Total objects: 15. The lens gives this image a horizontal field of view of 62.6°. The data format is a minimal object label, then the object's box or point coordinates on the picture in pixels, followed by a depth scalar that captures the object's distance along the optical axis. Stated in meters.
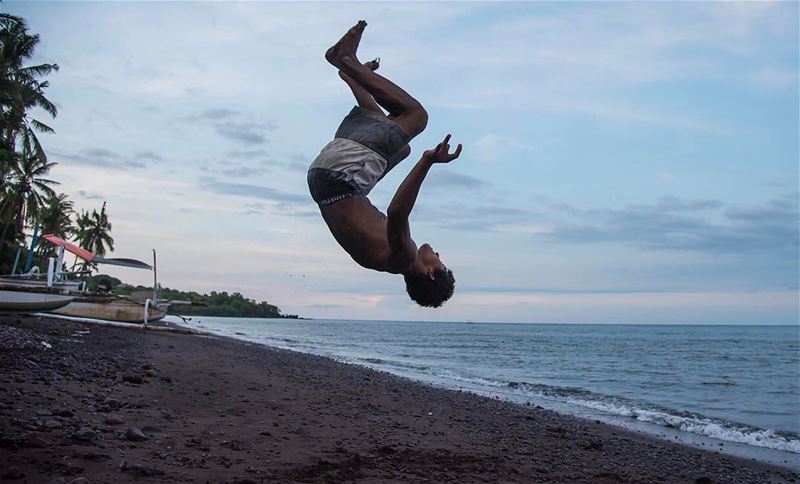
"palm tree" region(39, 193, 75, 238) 53.66
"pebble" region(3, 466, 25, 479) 4.91
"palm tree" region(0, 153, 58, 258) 45.00
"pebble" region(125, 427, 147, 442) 6.46
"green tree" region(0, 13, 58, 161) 27.61
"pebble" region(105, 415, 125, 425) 6.98
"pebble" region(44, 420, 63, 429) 6.32
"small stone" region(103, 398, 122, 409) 7.89
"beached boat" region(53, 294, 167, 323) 27.44
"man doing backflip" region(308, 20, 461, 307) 4.20
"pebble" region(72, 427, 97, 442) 6.10
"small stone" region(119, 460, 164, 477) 5.43
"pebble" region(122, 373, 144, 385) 10.22
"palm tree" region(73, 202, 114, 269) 67.12
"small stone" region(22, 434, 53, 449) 5.66
